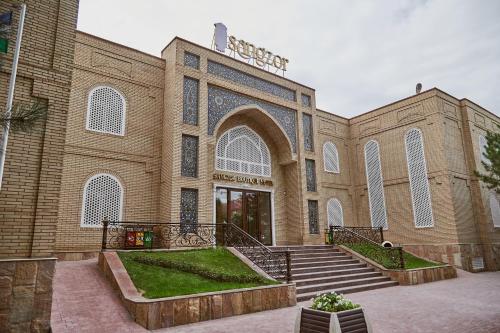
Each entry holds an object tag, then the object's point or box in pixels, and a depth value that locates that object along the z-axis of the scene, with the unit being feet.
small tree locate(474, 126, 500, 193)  36.65
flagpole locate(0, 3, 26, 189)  15.81
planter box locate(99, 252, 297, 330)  18.75
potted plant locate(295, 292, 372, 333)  12.50
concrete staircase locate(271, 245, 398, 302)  29.43
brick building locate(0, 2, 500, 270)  34.91
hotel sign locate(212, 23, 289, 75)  45.96
